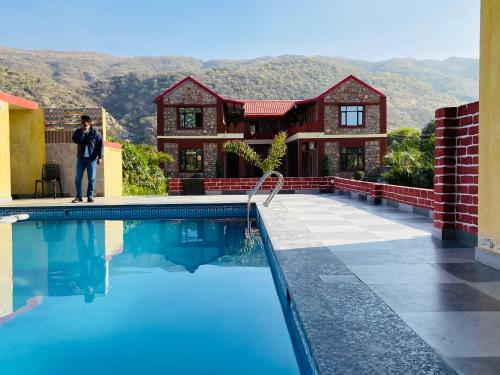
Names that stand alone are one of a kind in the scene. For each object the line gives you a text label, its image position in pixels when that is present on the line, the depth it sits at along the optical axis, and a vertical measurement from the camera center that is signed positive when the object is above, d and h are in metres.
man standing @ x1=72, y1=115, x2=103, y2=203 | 11.05 +0.36
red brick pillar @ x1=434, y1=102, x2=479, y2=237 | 5.32 -0.08
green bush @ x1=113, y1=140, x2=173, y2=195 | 19.36 -0.40
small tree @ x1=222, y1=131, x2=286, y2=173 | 23.77 +0.79
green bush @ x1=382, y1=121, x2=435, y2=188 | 20.36 -0.24
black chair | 12.68 -0.20
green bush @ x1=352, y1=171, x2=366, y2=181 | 27.20 -0.73
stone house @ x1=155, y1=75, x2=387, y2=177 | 28.03 +2.03
